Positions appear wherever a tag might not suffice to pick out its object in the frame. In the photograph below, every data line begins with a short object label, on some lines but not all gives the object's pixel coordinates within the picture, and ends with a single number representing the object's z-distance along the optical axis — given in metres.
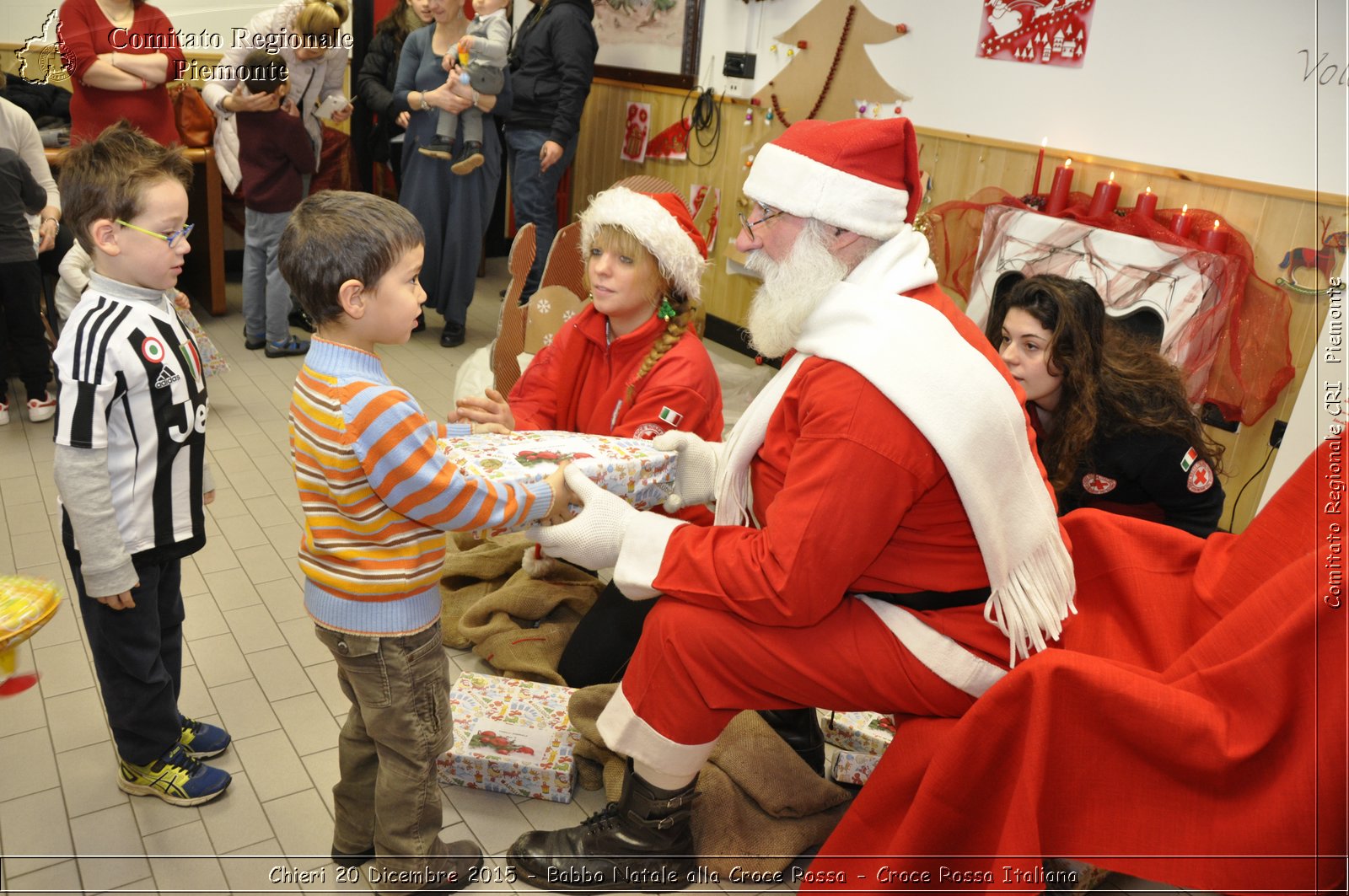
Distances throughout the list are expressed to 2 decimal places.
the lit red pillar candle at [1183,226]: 3.47
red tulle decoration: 3.29
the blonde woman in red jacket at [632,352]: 2.40
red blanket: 1.41
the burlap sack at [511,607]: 2.54
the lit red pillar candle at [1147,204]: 3.52
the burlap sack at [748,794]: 2.01
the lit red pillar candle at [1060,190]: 3.71
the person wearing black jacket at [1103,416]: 2.36
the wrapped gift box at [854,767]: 2.23
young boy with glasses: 1.73
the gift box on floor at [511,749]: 2.11
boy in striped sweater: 1.55
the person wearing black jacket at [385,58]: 5.44
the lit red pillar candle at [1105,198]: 3.60
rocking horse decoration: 3.18
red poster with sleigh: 3.74
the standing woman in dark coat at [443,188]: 5.08
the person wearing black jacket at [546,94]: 5.30
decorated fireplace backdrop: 3.28
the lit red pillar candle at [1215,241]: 3.36
